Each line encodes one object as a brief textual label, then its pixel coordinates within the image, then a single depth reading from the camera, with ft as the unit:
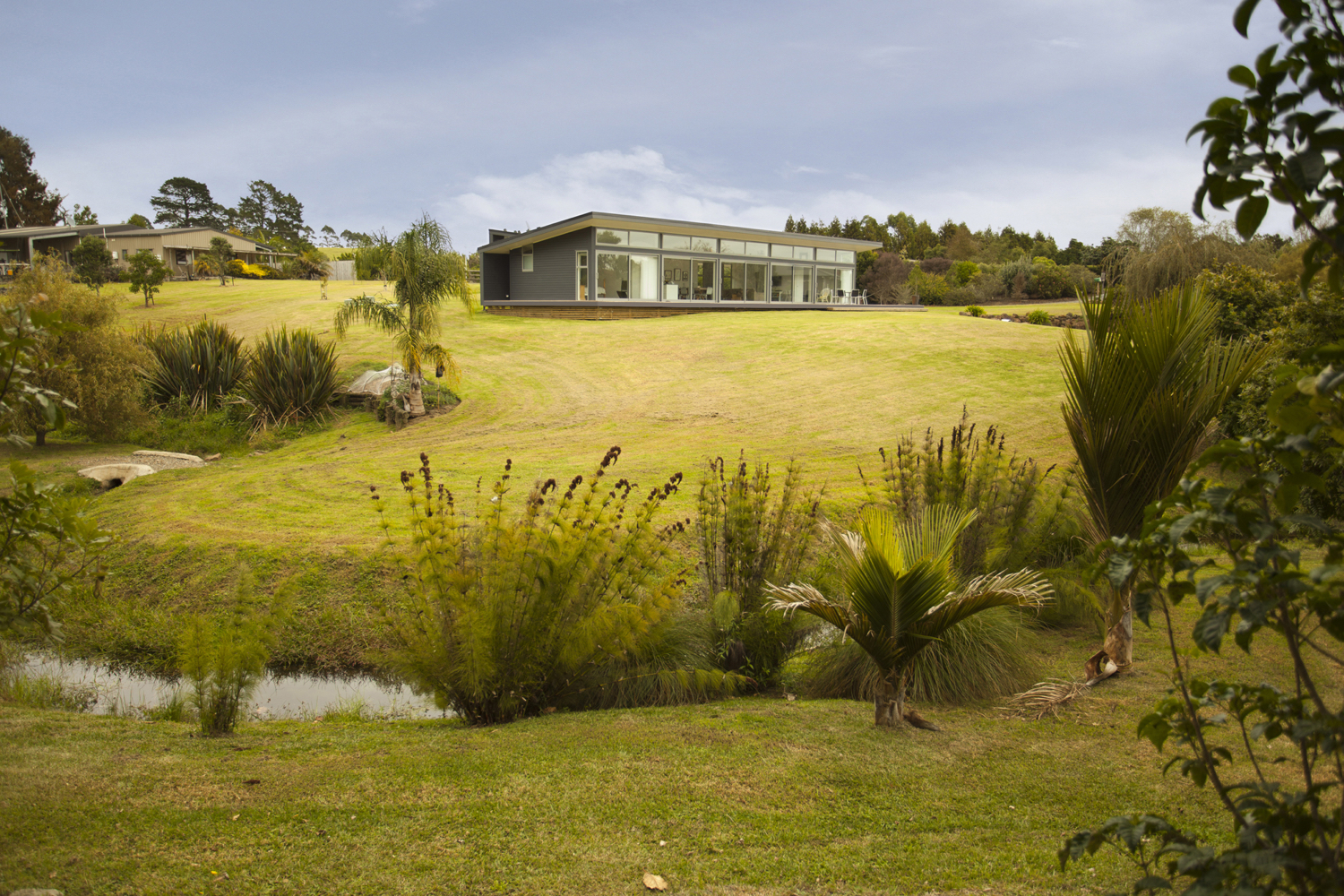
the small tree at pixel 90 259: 127.95
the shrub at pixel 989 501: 22.38
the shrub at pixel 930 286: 154.92
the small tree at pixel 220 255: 150.89
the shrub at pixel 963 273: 165.37
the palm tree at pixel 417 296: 54.49
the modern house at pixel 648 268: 101.30
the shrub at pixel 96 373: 48.60
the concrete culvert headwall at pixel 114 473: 41.93
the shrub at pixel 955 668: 17.62
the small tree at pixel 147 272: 114.32
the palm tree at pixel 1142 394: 16.78
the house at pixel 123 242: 157.58
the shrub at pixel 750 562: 19.53
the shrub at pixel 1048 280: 154.61
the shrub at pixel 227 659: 15.74
